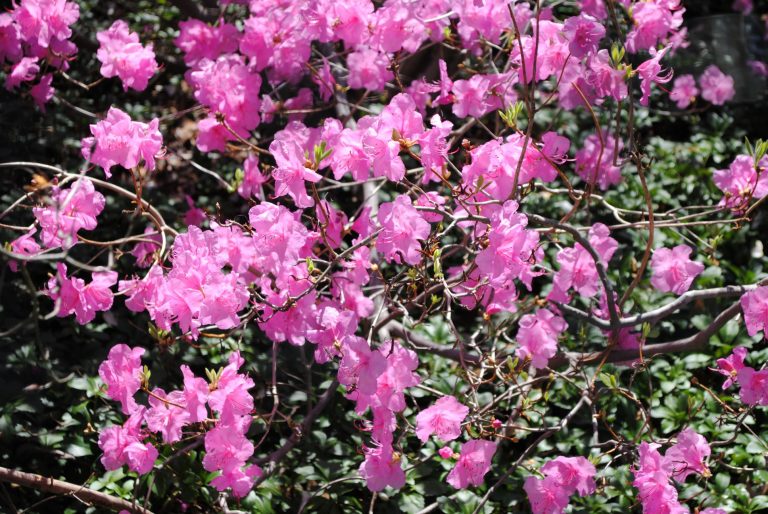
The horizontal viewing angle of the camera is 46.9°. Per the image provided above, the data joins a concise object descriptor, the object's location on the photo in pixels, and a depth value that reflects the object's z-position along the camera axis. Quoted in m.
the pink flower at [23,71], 2.83
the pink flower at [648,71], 2.13
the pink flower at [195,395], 1.99
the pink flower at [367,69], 2.80
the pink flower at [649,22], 2.45
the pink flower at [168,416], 2.06
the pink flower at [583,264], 2.33
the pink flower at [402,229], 1.91
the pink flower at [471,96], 2.41
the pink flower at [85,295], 2.21
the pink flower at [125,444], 2.12
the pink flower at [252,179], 2.77
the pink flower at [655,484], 2.04
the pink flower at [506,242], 1.87
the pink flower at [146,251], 2.59
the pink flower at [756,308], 2.03
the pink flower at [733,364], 2.25
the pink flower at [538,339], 2.29
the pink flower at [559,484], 2.10
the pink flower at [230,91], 2.64
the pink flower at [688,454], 2.09
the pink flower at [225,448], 2.06
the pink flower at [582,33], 2.06
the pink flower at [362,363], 1.92
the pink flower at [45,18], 2.62
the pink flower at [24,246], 2.29
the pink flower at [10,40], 2.82
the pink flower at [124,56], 2.64
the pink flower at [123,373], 2.14
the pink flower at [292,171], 1.99
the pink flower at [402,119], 2.00
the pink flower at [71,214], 2.12
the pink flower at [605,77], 2.12
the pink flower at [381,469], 2.11
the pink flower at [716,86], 3.97
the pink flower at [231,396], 2.01
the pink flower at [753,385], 2.13
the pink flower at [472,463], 2.11
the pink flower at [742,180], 2.28
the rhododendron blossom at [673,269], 2.25
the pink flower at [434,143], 2.07
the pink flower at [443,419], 2.03
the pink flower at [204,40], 3.06
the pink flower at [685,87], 3.87
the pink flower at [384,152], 1.97
